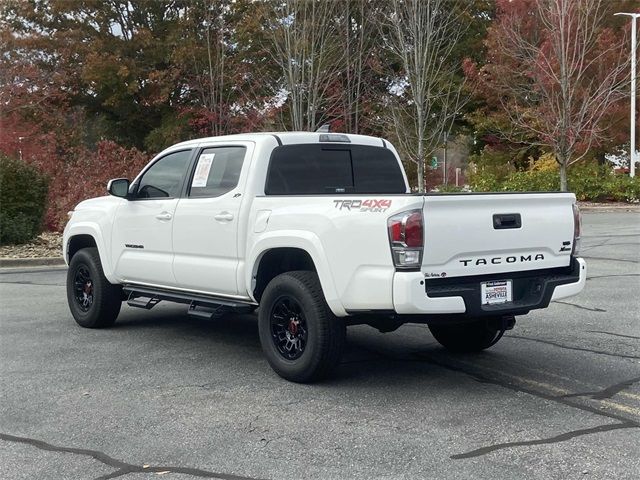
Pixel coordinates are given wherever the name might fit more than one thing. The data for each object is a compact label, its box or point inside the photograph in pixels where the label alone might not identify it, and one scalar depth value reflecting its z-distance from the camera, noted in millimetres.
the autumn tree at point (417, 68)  22281
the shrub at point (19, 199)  14484
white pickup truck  5145
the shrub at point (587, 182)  30750
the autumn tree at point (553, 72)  24375
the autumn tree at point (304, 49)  21750
